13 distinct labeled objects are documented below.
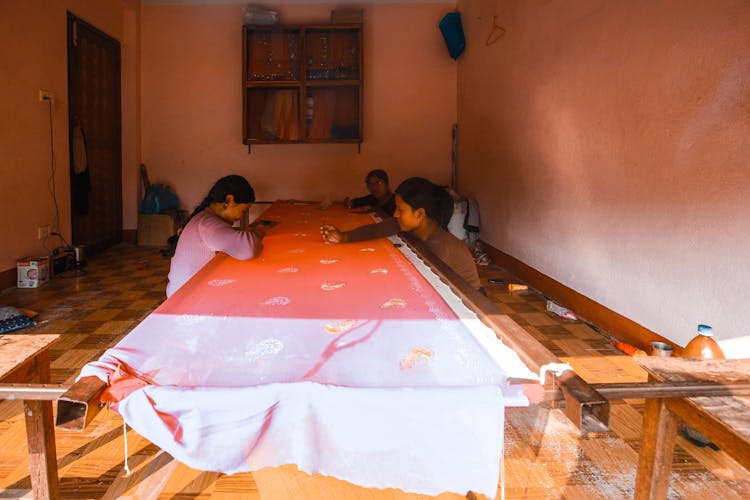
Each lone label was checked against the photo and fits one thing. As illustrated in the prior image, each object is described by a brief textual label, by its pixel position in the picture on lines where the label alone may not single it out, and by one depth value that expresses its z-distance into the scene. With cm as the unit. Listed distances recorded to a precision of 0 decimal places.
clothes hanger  501
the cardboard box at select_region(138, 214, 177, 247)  619
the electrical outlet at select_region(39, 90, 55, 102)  448
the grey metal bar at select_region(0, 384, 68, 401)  92
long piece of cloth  92
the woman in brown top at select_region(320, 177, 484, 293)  250
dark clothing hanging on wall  503
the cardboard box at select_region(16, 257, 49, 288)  414
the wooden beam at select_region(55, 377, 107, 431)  87
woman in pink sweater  204
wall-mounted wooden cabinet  620
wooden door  509
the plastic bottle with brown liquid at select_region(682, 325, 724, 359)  208
